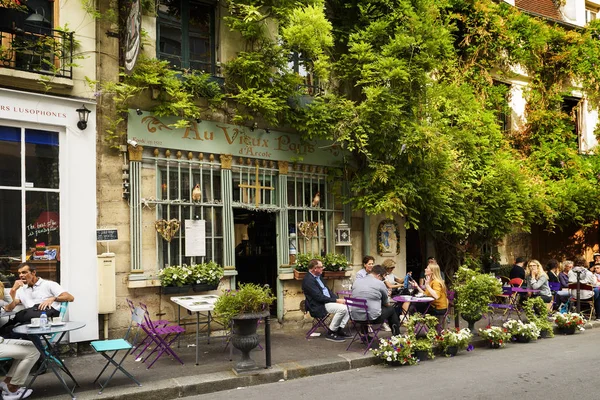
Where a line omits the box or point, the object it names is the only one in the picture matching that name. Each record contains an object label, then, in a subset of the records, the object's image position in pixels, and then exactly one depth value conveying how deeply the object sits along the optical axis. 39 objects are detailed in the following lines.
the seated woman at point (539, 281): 11.92
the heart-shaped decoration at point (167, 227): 9.70
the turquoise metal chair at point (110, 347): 6.68
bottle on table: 6.62
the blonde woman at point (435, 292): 9.70
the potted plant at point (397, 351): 8.23
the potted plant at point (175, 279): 9.45
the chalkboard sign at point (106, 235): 8.93
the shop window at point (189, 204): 9.89
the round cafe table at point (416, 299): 9.43
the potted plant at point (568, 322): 11.05
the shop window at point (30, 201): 8.28
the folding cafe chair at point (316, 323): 10.16
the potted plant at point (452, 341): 8.90
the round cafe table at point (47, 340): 6.38
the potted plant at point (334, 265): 11.62
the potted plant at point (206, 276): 9.73
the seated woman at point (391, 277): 11.70
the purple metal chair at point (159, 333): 7.88
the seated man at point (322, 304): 9.97
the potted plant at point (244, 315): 7.66
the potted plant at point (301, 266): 11.30
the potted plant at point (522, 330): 10.08
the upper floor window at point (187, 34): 10.29
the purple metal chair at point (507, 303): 10.66
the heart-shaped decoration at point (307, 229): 11.71
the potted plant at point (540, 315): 10.54
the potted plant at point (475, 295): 9.84
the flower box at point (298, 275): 11.28
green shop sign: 9.66
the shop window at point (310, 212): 11.67
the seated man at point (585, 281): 12.77
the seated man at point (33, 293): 7.49
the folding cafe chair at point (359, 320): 8.89
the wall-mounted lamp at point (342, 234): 12.12
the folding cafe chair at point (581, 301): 12.42
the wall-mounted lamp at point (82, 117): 8.80
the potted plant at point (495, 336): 9.55
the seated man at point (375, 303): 8.96
